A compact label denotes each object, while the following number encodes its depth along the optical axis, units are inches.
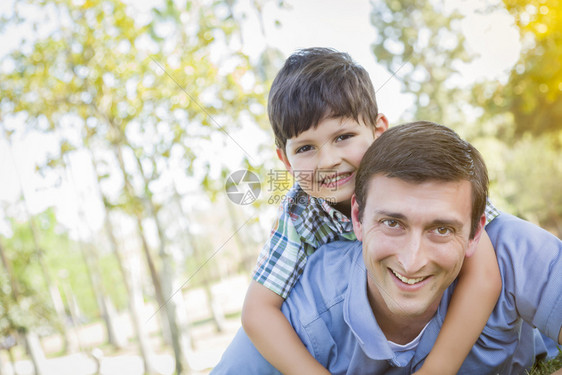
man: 26.7
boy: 28.2
